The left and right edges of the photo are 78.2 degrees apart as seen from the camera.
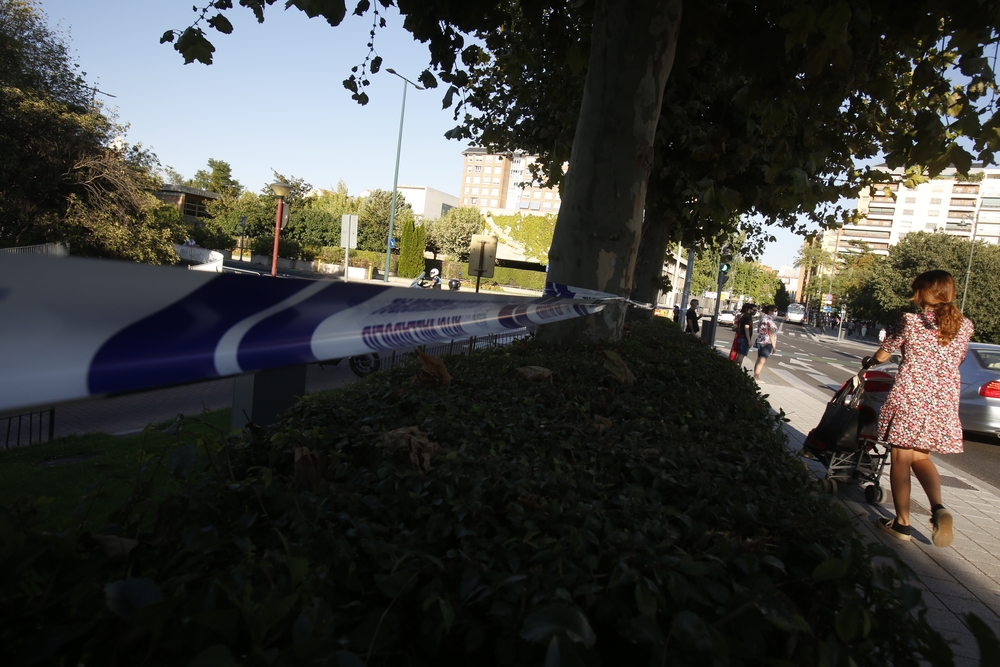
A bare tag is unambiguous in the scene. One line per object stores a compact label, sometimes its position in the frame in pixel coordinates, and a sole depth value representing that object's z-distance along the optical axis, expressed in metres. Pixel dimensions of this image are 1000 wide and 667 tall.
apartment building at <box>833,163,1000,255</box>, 108.06
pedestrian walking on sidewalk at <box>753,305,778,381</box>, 15.55
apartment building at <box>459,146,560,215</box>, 147.00
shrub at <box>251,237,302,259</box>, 48.13
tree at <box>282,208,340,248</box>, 61.16
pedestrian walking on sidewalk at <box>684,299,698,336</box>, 19.55
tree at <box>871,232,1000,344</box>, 42.31
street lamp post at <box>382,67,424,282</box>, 31.38
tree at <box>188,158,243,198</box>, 85.04
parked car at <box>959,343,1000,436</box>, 9.93
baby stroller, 5.56
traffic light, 19.92
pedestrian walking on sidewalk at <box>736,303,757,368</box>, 15.65
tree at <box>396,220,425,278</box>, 59.72
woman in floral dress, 4.62
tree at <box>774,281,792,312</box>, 123.69
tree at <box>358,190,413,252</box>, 71.88
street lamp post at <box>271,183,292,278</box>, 17.97
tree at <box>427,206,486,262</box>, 73.56
